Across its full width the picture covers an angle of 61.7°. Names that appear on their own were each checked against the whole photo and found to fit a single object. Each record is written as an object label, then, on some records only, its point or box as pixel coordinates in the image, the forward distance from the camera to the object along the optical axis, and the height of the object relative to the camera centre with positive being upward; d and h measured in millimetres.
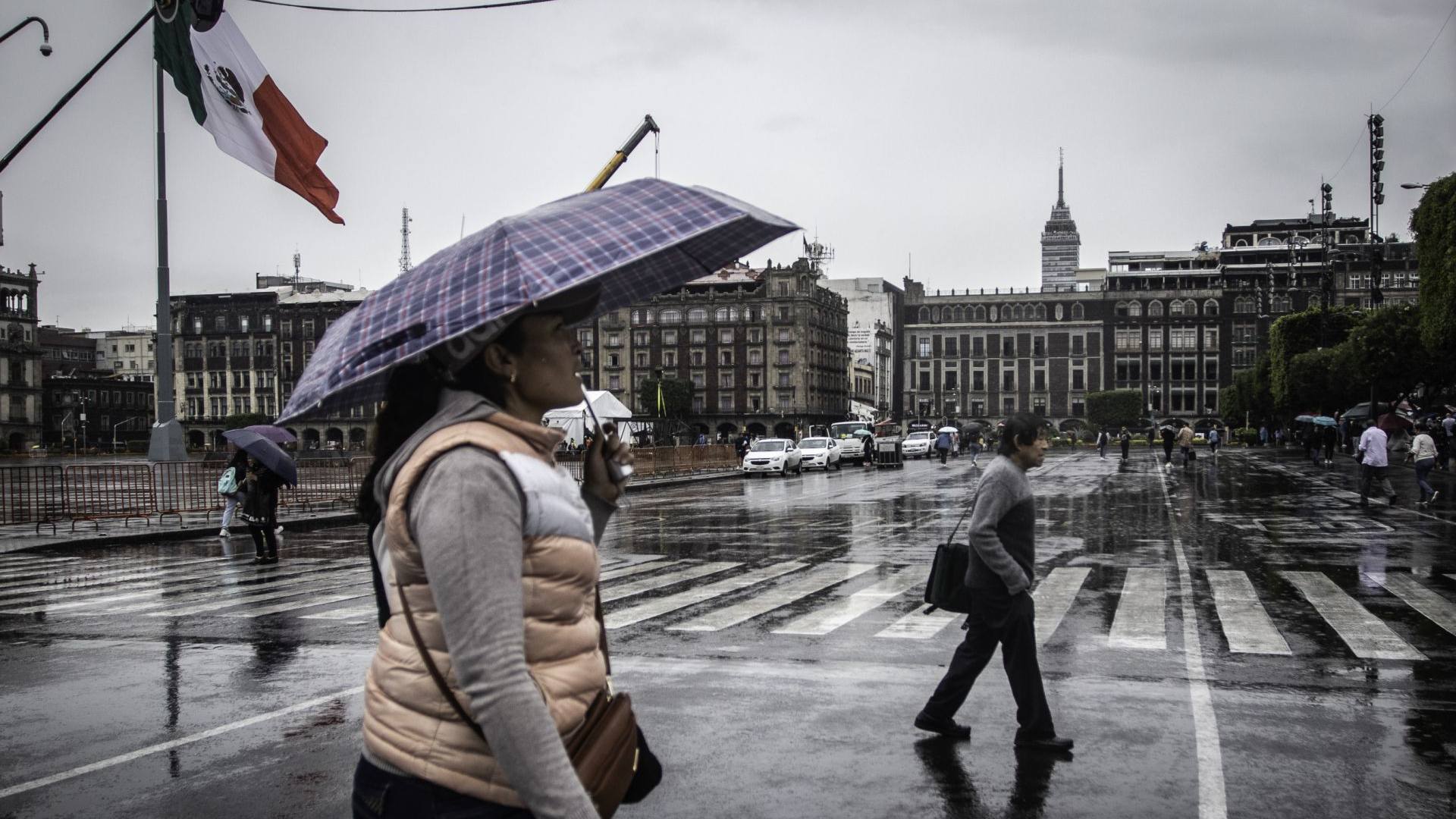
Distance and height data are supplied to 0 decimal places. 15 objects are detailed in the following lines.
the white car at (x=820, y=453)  49719 -2038
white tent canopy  35312 -202
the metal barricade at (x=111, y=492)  22234 -1433
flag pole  20125 +622
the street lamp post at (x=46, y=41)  14172 +4404
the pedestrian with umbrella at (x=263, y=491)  15547 -1062
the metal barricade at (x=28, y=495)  21734 -1440
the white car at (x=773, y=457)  44875 -1970
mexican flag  14039 +3602
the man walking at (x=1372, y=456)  22938 -1142
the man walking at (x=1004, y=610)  6164 -1083
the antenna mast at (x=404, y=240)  117875 +17169
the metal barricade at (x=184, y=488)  22953 -1479
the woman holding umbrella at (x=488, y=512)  2152 -191
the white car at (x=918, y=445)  68250 -2402
